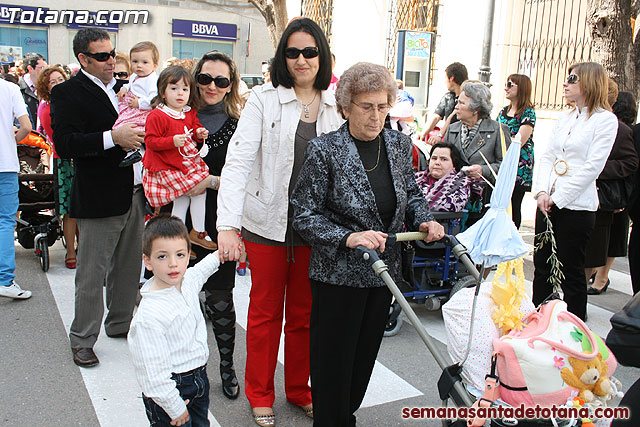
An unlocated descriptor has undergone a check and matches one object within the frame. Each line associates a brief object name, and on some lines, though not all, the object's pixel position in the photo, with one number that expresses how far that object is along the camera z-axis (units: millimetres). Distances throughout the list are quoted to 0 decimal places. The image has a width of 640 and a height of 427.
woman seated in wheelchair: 5055
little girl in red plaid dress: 4051
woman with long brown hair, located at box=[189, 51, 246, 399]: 3865
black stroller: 6551
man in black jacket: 4055
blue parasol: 2588
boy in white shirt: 2529
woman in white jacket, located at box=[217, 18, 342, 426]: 3340
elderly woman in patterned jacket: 2902
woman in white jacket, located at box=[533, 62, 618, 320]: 4715
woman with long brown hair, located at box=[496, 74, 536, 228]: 6410
